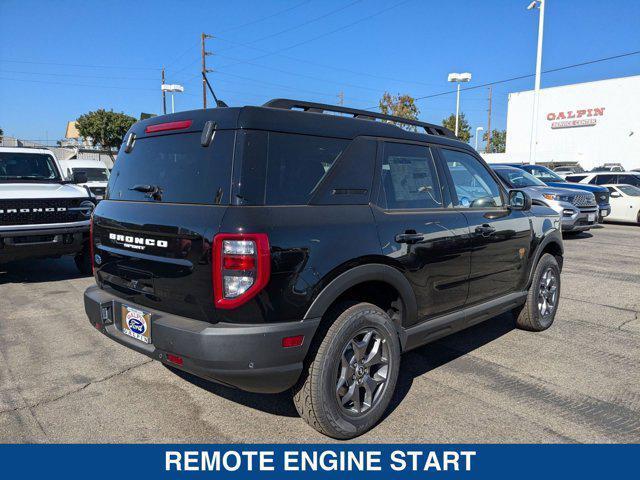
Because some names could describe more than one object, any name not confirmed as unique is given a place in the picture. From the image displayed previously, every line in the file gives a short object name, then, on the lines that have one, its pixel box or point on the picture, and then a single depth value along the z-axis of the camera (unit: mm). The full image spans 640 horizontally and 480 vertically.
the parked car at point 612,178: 16219
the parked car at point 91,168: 15855
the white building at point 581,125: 39562
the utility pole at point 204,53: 32594
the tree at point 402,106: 39438
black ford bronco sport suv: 2514
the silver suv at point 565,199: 11461
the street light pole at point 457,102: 29434
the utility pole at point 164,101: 41350
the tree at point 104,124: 46219
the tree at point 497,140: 90969
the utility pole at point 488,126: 66550
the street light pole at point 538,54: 20781
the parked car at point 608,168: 27703
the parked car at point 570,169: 31578
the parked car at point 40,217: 6273
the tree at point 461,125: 53238
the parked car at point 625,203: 15211
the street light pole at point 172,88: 30722
